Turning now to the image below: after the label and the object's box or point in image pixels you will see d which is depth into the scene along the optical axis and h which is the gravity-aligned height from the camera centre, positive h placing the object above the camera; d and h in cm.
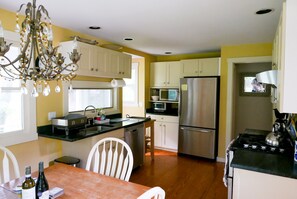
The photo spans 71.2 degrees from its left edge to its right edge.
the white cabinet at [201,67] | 429 +58
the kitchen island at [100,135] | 267 -59
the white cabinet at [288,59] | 150 +26
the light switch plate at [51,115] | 287 -31
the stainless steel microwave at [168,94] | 491 -1
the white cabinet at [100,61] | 289 +52
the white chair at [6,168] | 163 -59
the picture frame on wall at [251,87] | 467 +17
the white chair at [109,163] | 178 -62
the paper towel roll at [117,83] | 382 +20
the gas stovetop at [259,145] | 207 -56
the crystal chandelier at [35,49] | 132 +29
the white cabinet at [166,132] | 467 -88
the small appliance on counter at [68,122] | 266 -38
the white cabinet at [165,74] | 486 +48
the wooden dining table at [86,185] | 140 -68
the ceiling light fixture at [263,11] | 222 +91
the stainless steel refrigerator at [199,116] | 405 -45
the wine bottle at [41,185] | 128 -58
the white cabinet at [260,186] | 158 -73
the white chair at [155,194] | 96 -48
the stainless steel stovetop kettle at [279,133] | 223 -44
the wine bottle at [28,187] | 117 -54
